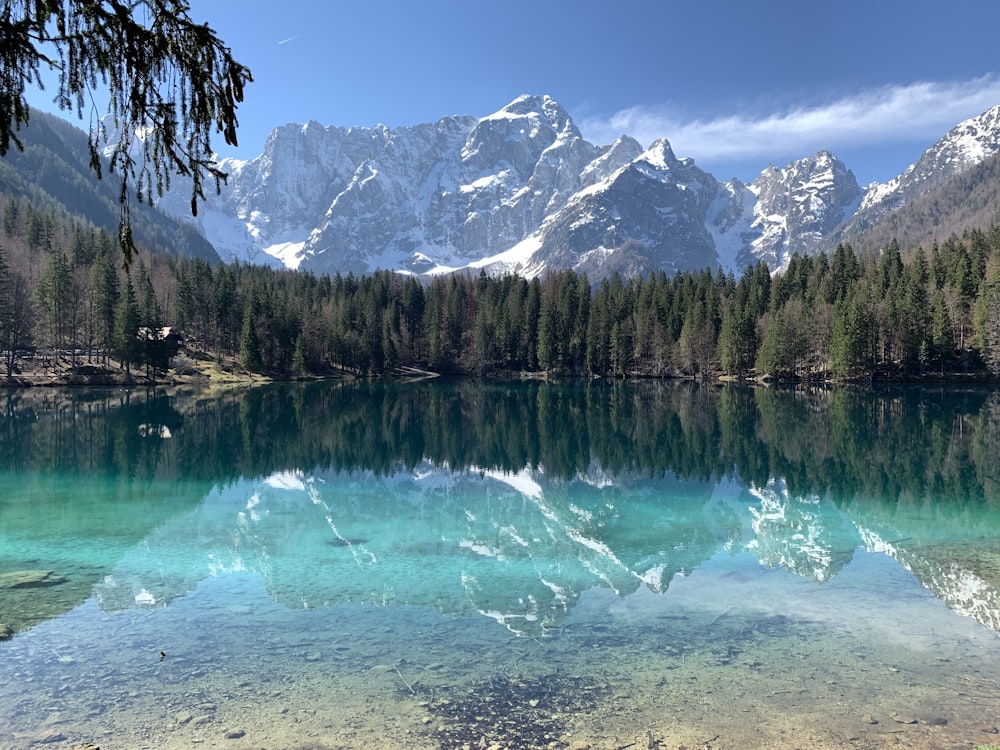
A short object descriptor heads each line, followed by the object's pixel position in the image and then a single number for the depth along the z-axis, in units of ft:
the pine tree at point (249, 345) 367.86
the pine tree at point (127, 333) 308.40
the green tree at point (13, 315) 291.79
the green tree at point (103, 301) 321.32
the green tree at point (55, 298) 308.19
